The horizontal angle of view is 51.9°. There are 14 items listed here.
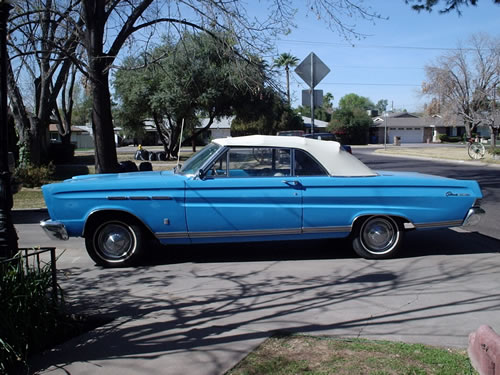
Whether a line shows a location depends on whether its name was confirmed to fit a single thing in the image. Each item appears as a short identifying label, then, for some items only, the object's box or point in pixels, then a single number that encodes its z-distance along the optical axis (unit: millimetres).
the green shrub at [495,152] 29331
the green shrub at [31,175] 16422
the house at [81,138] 75312
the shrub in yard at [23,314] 3652
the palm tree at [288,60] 65250
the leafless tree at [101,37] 11539
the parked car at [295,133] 30953
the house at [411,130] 75700
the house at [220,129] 64750
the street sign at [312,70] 10461
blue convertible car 6664
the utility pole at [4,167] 4414
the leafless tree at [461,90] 43500
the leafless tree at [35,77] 12938
